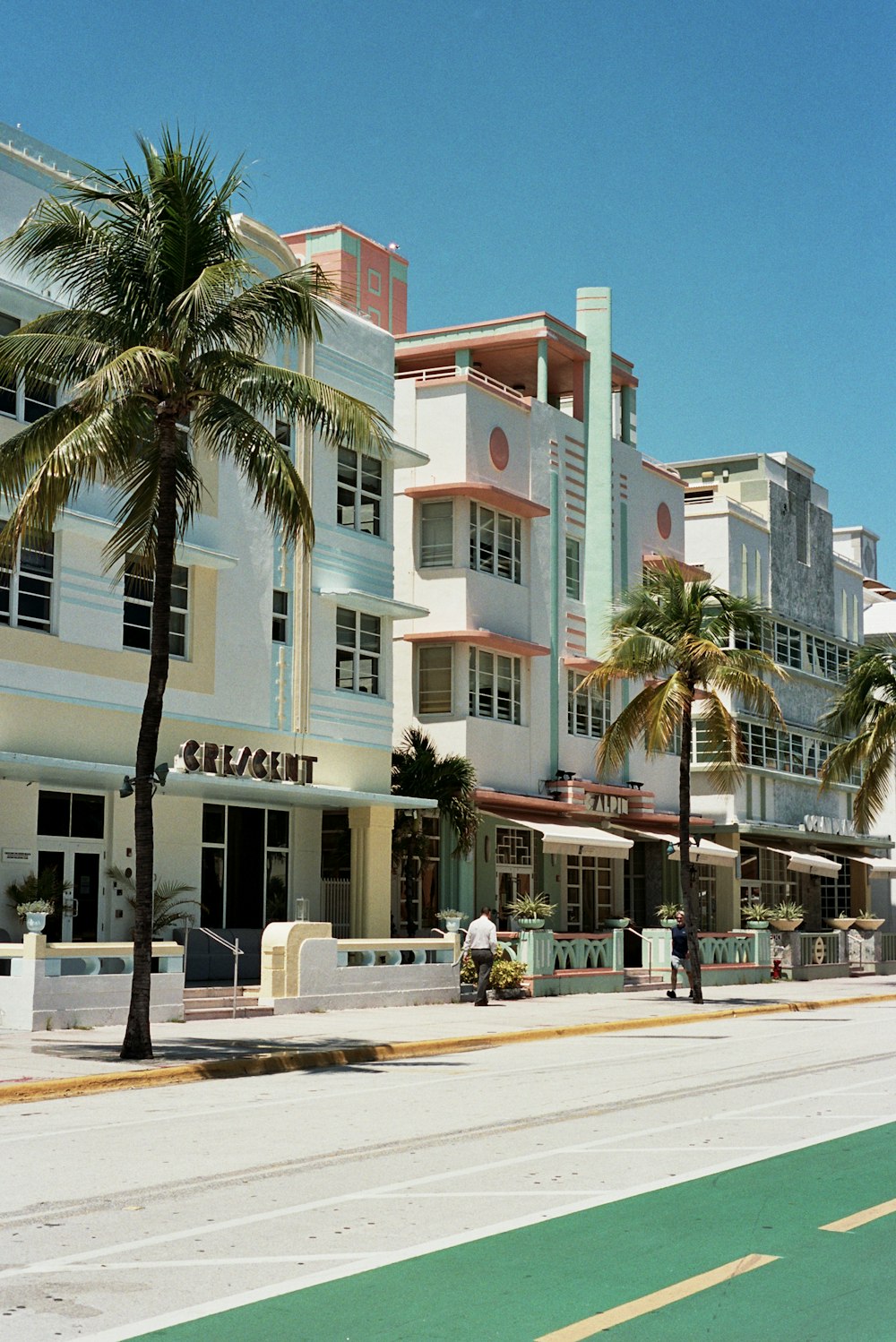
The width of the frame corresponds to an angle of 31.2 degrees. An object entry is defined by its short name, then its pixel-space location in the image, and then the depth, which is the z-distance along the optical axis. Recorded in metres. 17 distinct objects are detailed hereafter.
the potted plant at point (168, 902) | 26.48
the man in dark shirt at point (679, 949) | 33.66
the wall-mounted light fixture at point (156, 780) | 19.39
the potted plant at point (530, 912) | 31.89
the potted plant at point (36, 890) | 24.19
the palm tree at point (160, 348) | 18.34
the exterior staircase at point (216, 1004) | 24.31
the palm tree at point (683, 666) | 30.36
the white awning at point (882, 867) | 58.00
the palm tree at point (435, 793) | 33.22
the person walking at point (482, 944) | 28.17
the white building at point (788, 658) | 50.19
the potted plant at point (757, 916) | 42.50
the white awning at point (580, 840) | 35.47
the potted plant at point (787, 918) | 44.31
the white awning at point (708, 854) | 41.31
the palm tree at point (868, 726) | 41.94
